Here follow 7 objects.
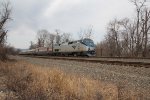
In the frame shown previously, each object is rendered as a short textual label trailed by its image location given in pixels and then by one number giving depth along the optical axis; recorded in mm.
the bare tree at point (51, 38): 52644
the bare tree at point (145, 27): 23190
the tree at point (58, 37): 49822
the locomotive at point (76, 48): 16245
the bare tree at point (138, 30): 22749
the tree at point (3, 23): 18051
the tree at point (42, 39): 53367
